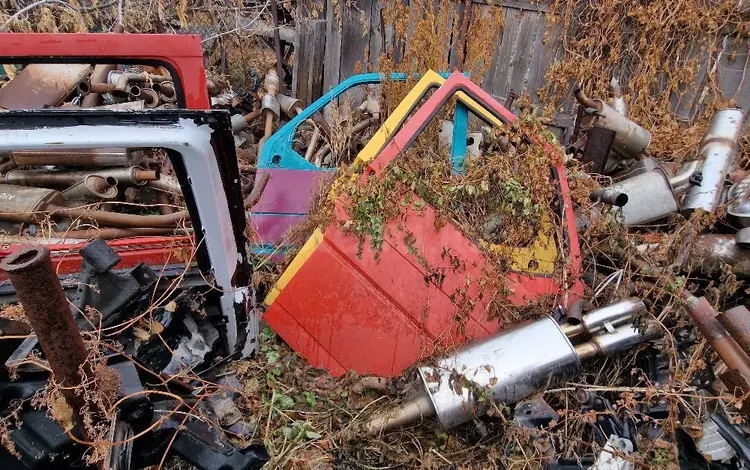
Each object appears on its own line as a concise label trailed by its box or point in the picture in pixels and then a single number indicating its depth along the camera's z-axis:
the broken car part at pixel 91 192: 3.57
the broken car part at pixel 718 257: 3.50
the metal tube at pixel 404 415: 2.45
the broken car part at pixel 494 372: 2.37
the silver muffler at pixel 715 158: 3.95
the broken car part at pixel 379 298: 2.64
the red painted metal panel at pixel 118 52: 2.14
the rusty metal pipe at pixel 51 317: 1.02
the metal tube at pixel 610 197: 3.48
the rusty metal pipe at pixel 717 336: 1.97
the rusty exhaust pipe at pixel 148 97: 4.72
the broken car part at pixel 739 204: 3.68
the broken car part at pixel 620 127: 4.47
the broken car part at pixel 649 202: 3.90
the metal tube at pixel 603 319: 2.66
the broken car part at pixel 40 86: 4.61
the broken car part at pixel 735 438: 1.92
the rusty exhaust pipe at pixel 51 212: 3.24
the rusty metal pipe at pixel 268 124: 5.28
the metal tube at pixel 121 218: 3.28
